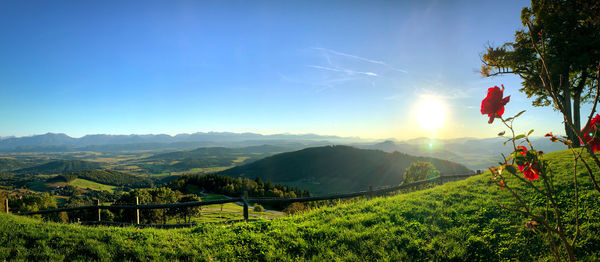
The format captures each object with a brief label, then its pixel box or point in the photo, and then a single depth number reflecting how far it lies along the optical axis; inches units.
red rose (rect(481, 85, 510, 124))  87.7
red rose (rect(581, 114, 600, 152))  81.1
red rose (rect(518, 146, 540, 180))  85.8
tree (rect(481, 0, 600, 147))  360.2
